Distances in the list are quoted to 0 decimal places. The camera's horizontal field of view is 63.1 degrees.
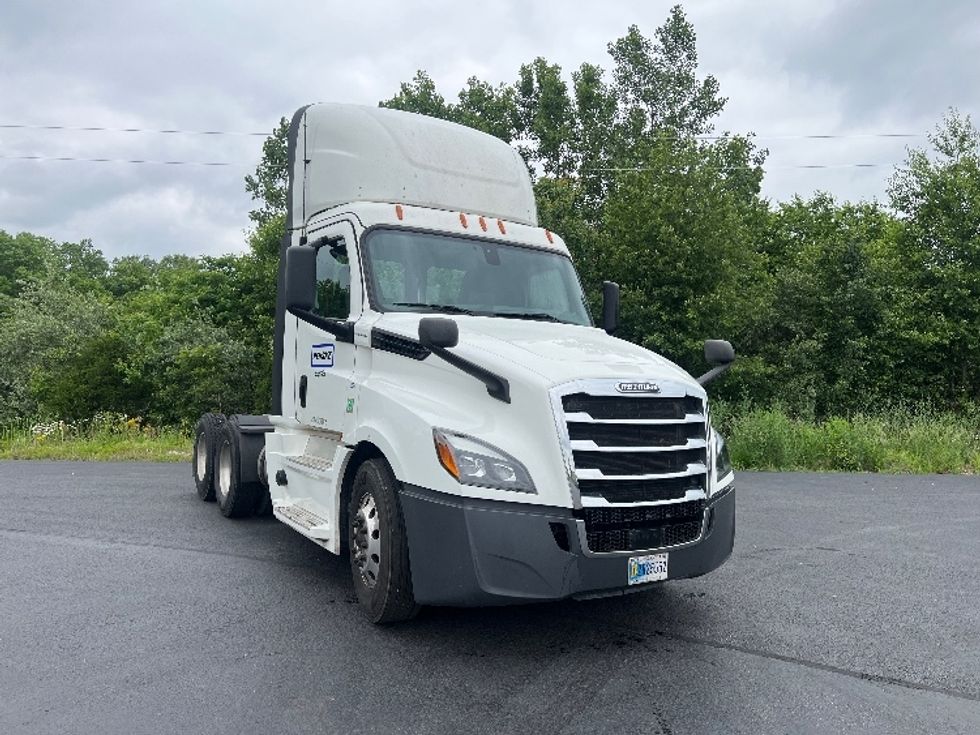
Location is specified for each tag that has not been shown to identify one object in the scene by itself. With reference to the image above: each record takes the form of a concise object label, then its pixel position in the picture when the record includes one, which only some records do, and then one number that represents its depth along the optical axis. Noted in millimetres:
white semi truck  4199
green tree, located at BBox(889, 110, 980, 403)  26734
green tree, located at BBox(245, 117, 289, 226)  42094
